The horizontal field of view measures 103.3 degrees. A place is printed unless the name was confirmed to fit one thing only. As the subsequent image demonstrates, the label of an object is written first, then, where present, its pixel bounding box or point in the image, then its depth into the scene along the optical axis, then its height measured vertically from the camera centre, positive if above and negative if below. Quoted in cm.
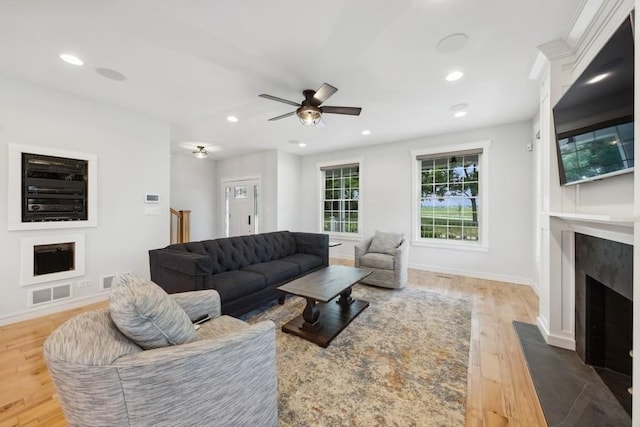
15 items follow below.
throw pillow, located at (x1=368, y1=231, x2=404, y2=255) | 416 -47
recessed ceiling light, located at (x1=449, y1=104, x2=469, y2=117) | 339 +145
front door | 643 +20
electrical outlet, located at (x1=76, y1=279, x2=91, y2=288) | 310 -86
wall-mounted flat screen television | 133 +62
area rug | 151 -117
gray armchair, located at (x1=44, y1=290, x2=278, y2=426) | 91 -65
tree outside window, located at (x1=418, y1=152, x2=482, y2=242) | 446 +32
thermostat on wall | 367 +24
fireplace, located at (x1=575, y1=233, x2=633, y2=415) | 164 -75
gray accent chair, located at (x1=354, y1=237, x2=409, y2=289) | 368 -78
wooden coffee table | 233 -101
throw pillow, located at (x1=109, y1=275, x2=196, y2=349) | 105 -44
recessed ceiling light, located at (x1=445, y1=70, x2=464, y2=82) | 255 +144
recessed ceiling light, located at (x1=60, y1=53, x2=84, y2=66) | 229 +144
